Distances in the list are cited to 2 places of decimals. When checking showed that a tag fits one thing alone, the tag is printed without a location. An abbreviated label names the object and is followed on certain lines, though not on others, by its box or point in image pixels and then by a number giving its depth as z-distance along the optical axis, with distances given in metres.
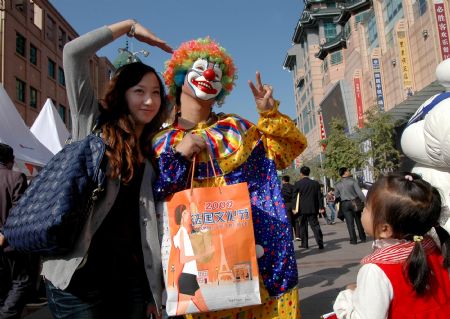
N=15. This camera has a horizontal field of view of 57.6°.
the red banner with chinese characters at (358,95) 30.92
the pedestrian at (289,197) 8.98
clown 1.77
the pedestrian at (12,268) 3.28
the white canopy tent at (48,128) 7.21
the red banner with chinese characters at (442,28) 18.05
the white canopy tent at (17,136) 5.18
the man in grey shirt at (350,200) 8.30
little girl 1.47
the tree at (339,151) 22.68
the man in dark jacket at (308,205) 8.20
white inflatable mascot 2.34
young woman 1.55
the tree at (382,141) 17.77
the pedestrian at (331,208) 15.32
